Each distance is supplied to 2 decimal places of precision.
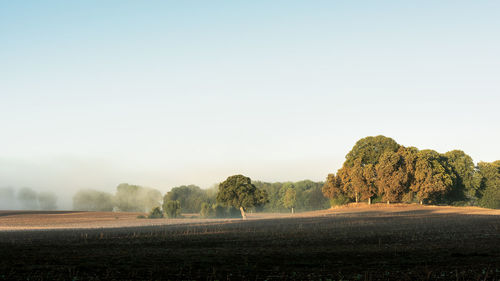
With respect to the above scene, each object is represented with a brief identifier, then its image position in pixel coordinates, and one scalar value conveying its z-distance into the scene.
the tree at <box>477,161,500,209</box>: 117.44
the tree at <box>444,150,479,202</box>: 115.00
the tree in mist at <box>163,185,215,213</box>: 189.09
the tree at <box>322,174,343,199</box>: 114.69
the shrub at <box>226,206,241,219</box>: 158.36
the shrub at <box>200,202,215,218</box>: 152.51
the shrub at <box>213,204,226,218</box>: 154.62
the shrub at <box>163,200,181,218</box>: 146.75
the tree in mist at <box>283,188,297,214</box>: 175.75
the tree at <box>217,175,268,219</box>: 107.19
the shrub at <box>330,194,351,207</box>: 118.60
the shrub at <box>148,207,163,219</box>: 141.05
